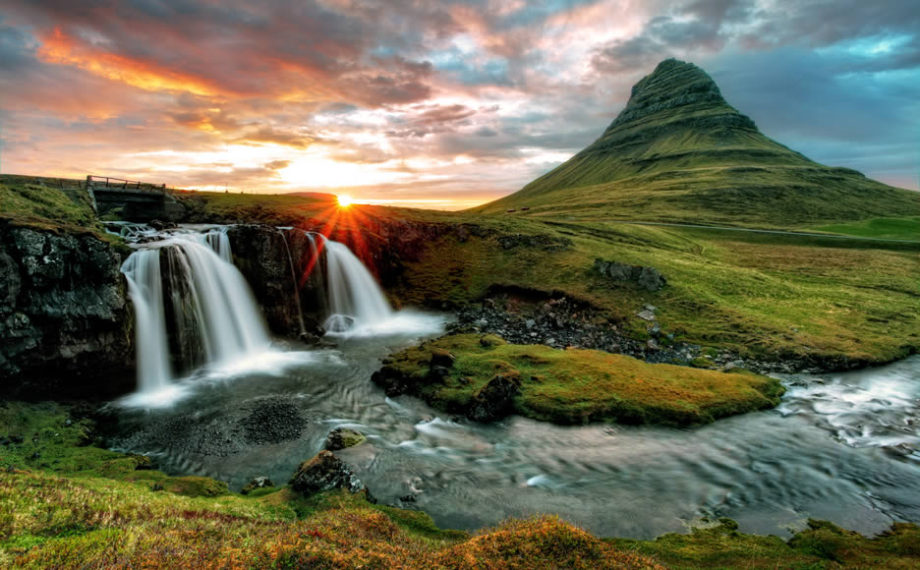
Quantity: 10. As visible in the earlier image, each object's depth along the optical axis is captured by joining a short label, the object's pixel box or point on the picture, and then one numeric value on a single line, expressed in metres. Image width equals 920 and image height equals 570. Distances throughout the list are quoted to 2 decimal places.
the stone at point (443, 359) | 32.78
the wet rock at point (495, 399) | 27.05
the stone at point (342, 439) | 22.91
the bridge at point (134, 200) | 53.50
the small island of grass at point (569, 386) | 27.17
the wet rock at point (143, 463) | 20.17
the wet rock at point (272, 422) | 24.17
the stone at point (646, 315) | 45.69
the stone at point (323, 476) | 17.27
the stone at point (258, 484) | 18.73
